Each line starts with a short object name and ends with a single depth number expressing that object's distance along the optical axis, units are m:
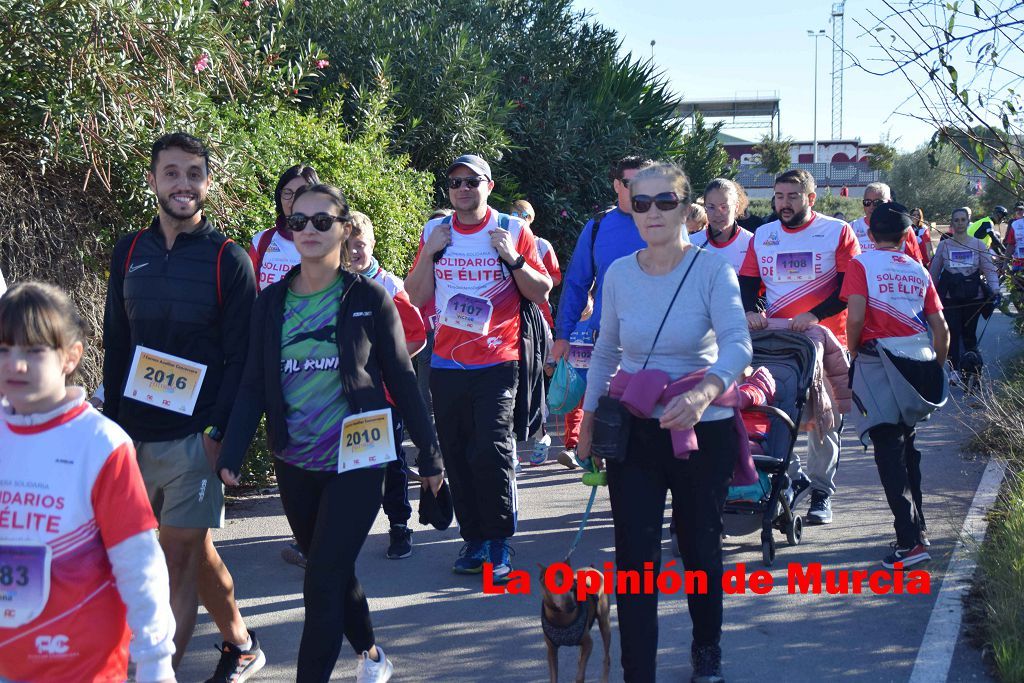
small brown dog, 4.38
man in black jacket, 4.36
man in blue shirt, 6.76
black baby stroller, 6.27
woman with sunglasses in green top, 4.07
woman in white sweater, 4.27
